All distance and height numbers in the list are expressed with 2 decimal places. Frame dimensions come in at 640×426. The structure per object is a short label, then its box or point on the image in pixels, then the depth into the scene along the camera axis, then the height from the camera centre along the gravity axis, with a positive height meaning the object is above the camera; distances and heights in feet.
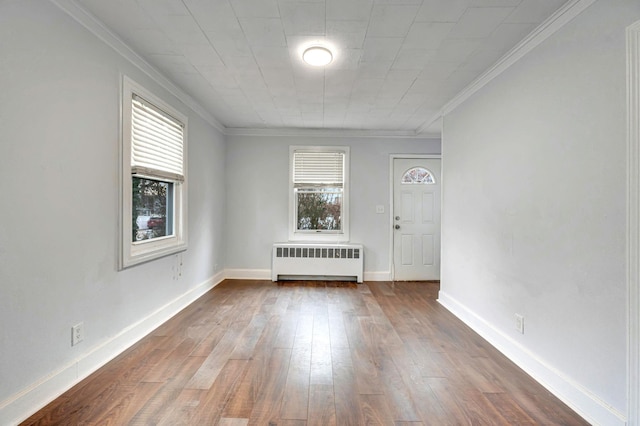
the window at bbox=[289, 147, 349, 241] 16.37 +1.07
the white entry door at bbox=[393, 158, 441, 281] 16.49 -0.76
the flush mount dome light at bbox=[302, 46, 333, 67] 7.98 +4.18
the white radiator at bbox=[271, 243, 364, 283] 15.84 -2.39
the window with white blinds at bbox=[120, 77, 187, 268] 8.19 +1.07
